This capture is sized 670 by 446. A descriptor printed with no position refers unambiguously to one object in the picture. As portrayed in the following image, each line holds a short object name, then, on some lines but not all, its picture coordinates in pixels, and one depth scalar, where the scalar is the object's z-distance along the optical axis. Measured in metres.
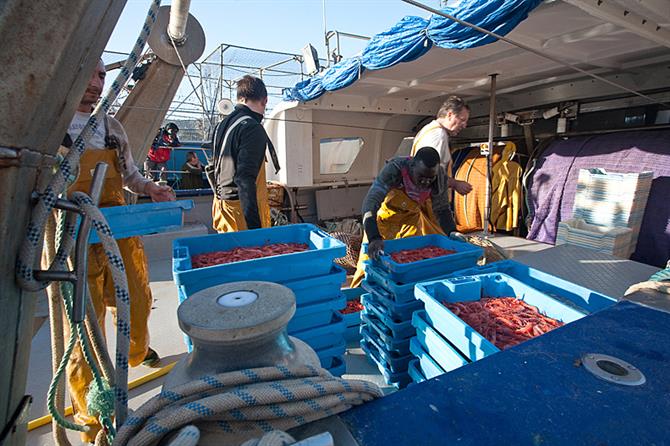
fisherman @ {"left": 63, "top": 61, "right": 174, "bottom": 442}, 1.90
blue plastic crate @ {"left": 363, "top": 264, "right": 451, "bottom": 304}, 2.00
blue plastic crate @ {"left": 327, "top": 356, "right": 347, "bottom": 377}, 2.17
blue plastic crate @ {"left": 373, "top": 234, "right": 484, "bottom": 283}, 2.05
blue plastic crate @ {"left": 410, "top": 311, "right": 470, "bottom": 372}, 1.50
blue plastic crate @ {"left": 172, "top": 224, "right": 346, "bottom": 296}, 1.64
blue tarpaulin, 2.43
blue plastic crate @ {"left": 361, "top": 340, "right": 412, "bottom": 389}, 2.20
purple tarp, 3.87
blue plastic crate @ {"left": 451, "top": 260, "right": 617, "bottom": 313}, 1.63
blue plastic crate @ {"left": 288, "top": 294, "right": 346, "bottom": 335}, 1.88
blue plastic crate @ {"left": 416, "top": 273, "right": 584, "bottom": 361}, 1.38
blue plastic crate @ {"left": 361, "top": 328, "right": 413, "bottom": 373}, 2.16
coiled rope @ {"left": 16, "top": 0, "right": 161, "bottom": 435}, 0.63
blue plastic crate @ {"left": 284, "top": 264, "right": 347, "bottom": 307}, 1.85
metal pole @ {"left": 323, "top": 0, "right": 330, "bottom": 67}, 6.04
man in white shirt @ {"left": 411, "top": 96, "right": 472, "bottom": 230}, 3.48
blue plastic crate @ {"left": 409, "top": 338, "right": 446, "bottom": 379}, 1.68
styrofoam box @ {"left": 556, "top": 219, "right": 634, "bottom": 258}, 3.50
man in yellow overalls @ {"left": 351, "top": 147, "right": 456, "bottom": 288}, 2.90
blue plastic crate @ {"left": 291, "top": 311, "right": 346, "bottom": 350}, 1.94
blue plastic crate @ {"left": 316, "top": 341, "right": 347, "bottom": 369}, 2.07
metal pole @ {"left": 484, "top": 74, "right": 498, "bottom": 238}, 4.62
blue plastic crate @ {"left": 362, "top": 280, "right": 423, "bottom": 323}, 2.04
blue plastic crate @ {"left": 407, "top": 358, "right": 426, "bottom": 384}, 1.90
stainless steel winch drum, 0.65
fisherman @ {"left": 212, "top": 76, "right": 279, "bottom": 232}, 2.90
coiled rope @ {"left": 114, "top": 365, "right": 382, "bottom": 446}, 0.54
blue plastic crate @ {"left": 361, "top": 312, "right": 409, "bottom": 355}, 2.12
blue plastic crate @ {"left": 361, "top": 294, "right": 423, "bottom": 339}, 2.07
